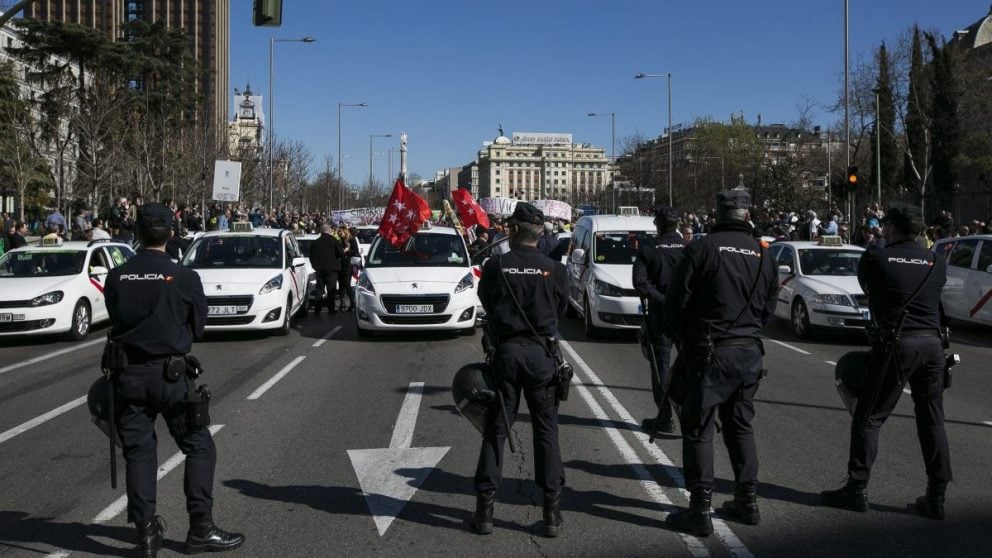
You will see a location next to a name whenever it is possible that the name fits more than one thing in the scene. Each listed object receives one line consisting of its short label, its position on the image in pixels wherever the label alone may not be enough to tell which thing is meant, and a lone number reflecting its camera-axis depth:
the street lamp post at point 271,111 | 40.96
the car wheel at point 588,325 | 14.32
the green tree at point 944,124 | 46.88
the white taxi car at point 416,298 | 13.77
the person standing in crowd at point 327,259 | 18.06
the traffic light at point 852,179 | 25.72
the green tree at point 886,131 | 45.97
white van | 13.70
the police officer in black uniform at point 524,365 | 5.04
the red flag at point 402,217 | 15.73
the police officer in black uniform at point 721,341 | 5.06
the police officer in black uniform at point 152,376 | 4.64
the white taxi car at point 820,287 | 14.12
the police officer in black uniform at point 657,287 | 7.81
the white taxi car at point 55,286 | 13.70
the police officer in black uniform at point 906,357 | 5.43
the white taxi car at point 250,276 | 13.82
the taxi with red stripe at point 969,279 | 15.03
